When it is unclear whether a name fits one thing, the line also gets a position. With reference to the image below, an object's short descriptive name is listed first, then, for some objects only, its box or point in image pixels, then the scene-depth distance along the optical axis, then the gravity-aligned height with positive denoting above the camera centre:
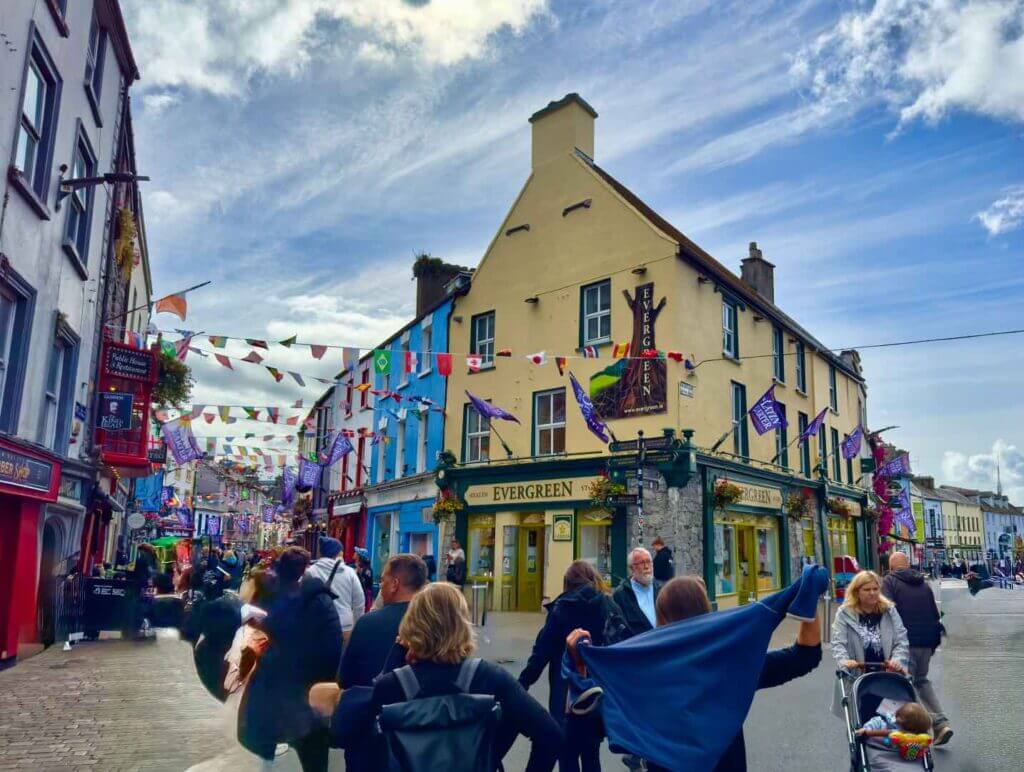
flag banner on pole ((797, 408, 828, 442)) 20.50 +3.04
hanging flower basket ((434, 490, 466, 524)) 22.02 +0.85
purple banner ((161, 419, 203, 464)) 22.22 +2.63
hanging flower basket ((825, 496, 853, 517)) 25.75 +1.26
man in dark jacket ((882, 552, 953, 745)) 7.11 -0.62
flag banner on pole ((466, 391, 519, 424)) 19.59 +3.16
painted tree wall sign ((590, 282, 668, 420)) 18.39 +3.94
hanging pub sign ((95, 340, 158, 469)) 15.49 +2.61
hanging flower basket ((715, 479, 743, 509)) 18.50 +1.15
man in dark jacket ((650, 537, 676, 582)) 15.18 -0.43
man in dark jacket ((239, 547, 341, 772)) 4.46 -0.80
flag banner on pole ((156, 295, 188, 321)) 14.64 +4.21
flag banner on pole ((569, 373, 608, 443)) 18.09 +2.87
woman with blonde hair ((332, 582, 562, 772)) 2.89 -0.50
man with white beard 5.66 -0.41
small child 4.79 -1.09
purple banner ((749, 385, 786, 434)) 18.20 +2.97
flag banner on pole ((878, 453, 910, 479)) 26.67 +2.71
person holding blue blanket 3.66 -0.63
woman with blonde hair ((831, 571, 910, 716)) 6.14 -0.67
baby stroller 5.30 -1.00
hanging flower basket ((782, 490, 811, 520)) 22.36 +1.07
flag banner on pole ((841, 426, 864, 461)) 22.56 +2.89
